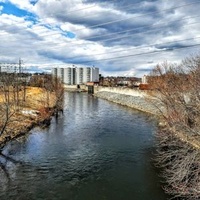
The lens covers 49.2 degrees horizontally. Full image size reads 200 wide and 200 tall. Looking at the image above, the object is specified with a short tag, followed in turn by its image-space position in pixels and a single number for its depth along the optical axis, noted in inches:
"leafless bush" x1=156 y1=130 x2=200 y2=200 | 479.4
